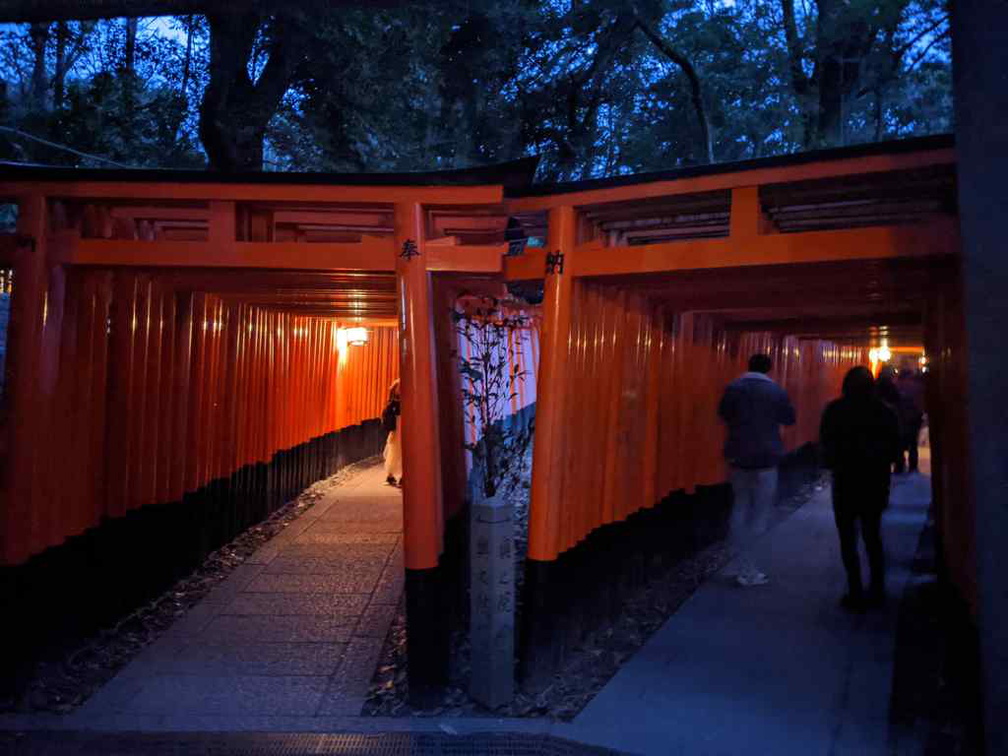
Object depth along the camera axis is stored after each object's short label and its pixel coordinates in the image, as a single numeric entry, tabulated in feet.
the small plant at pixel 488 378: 21.99
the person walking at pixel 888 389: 34.60
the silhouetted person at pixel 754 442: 22.29
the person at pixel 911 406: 40.30
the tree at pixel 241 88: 35.27
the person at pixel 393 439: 36.86
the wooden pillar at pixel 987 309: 10.37
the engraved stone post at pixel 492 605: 15.24
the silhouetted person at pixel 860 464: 19.83
